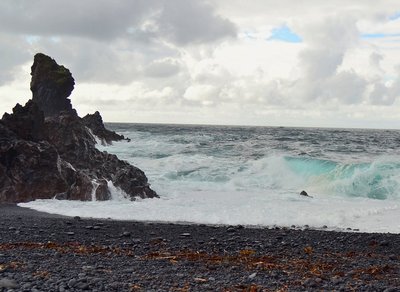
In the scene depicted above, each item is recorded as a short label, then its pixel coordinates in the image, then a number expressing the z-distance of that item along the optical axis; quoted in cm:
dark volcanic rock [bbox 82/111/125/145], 5453
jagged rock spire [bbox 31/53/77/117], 4641
